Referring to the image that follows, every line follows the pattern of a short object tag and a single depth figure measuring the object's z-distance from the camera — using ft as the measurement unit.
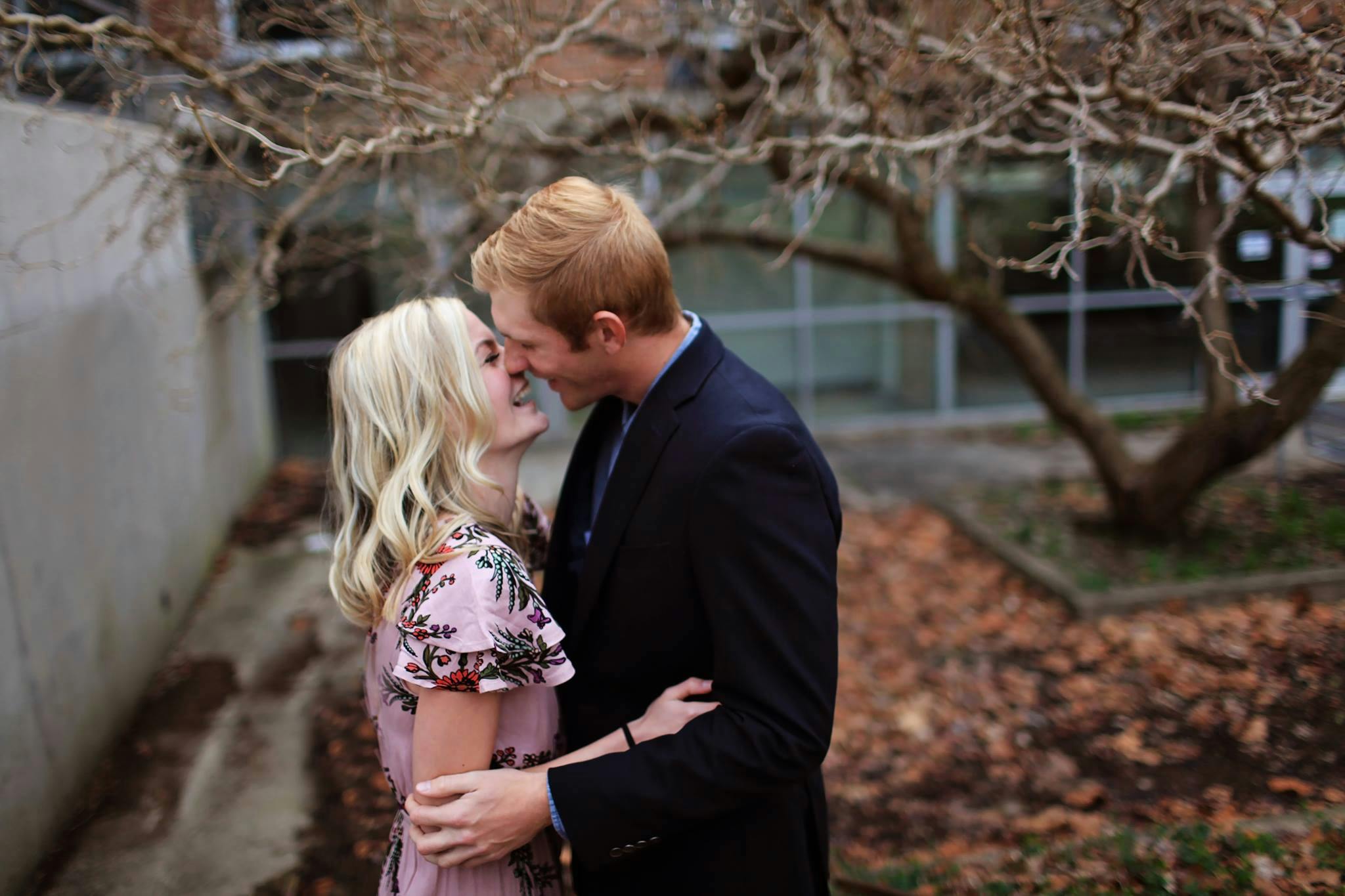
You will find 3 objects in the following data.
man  4.87
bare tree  8.75
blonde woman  5.15
